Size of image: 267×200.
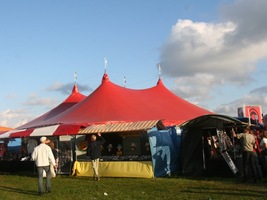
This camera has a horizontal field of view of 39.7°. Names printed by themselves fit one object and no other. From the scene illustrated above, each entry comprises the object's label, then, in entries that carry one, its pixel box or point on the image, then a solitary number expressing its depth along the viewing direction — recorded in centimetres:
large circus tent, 1251
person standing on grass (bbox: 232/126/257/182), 972
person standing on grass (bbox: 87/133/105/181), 1191
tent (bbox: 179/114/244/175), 1198
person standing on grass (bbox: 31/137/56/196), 880
